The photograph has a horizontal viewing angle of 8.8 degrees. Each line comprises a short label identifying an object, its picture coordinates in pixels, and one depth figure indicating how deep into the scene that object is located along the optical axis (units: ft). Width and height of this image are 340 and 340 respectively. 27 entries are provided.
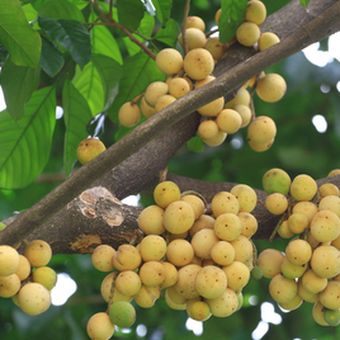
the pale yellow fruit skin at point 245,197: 7.18
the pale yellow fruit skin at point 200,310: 7.03
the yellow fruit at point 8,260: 6.73
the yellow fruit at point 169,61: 7.60
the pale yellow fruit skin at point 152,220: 7.09
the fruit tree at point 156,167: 6.93
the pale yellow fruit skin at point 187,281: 6.99
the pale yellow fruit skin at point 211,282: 6.90
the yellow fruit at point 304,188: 7.23
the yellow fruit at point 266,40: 7.81
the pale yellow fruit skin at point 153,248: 7.00
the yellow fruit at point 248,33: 7.74
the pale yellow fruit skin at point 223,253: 6.97
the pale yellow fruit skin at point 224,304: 7.01
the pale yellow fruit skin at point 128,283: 6.97
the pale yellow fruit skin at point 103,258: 7.08
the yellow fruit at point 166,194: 7.13
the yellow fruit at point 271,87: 7.82
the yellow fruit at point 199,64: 7.53
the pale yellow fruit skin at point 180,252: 7.01
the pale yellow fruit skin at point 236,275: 7.01
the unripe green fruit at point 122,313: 6.97
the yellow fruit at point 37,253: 6.96
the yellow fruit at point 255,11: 7.73
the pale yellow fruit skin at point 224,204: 7.07
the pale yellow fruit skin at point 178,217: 7.01
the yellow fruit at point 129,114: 7.75
